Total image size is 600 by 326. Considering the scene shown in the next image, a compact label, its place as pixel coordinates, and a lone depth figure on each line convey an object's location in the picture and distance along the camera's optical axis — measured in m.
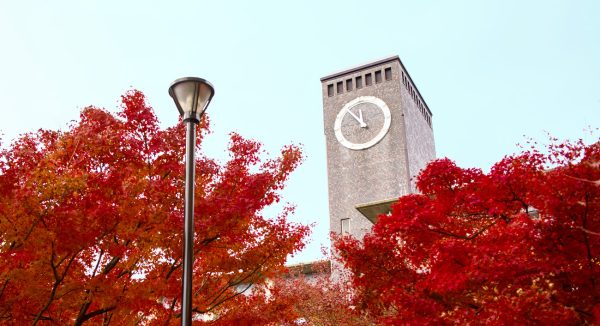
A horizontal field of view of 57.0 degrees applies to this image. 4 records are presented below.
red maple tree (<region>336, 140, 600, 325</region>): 10.10
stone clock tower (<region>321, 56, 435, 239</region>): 36.28
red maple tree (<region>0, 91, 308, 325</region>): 9.10
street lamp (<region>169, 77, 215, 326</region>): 6.69
